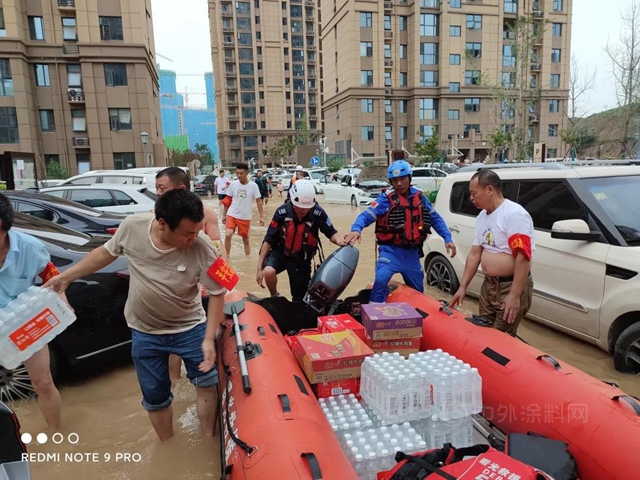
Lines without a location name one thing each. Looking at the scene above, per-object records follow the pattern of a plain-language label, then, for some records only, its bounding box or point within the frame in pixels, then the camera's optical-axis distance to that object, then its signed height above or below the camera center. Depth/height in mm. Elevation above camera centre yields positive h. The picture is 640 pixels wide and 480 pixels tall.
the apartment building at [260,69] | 77188 +18209
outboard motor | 3957 -966
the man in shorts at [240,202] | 8664 -558
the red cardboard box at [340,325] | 3350 -1205
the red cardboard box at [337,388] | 2811 -1385
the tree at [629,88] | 16594 +2721
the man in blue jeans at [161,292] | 2576 -691
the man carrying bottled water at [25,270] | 2717 -569
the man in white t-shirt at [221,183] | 15102 -310
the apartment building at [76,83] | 31531 +7053
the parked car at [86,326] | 3650 -1264
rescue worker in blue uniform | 4273 -559
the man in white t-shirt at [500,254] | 3291 -697
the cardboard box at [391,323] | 3164 -1113
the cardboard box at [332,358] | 2770 -1178
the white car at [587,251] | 3611 -785
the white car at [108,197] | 9695 -422
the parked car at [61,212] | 6812 -515
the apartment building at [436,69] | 48281 +10797
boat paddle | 2561 -1152
